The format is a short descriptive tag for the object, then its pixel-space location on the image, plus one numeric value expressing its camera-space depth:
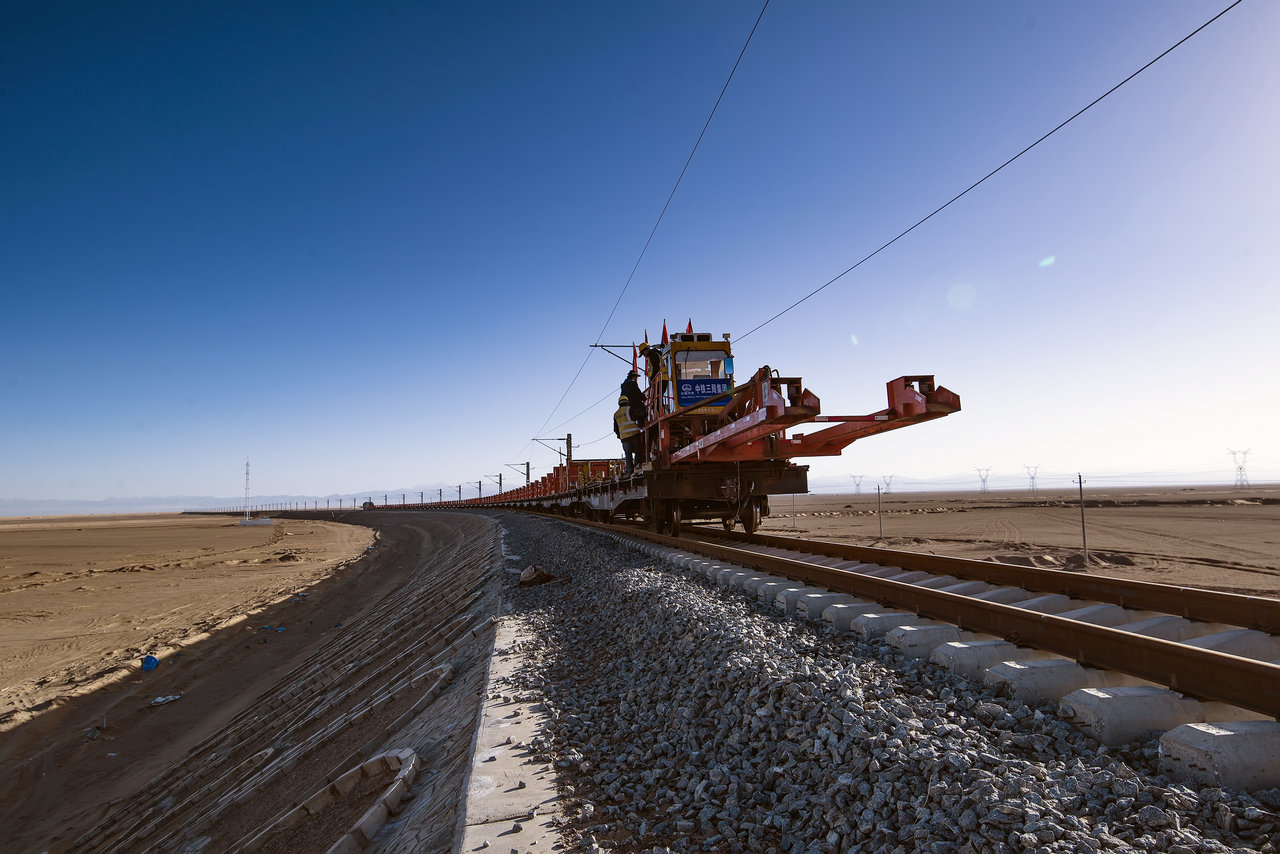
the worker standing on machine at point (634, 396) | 13.83
